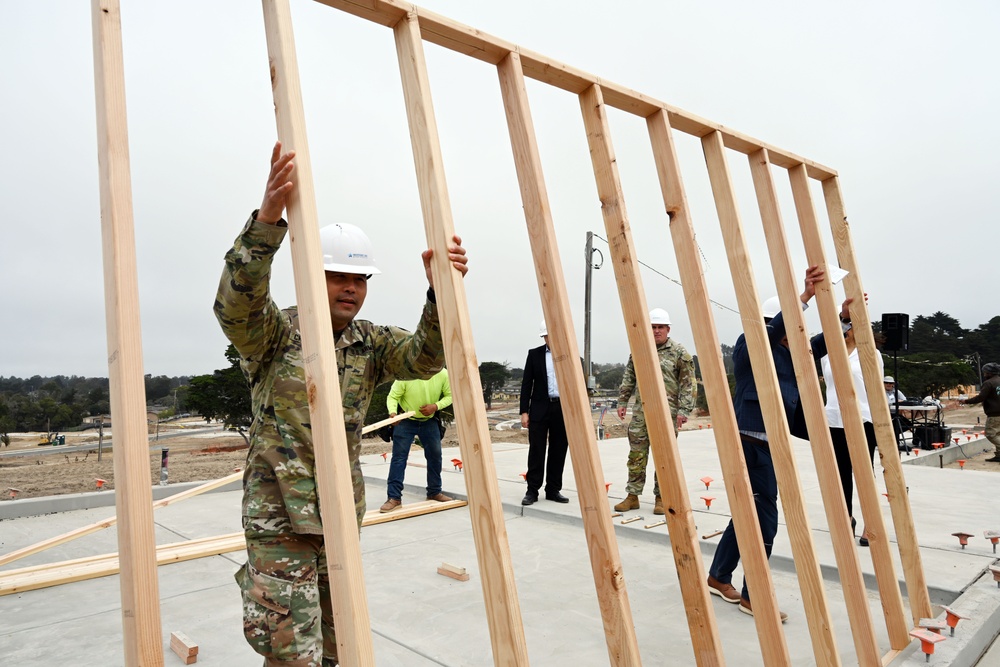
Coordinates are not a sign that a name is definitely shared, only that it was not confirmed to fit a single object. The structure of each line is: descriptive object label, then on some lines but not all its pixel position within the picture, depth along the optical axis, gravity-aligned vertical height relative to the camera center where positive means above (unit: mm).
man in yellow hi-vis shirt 6629 -39
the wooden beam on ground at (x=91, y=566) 4453 -757
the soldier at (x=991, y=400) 10713 -1229
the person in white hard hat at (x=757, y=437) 3568 -413
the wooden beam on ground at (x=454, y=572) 4441 -1140
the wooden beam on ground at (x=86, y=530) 4805 -508
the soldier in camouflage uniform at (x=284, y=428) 1984 +35
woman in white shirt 4762 -497
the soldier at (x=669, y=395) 6082 -171
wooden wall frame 1465 +130
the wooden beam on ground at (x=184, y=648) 3172 -999
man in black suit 6570 -253
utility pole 15945 +2715
